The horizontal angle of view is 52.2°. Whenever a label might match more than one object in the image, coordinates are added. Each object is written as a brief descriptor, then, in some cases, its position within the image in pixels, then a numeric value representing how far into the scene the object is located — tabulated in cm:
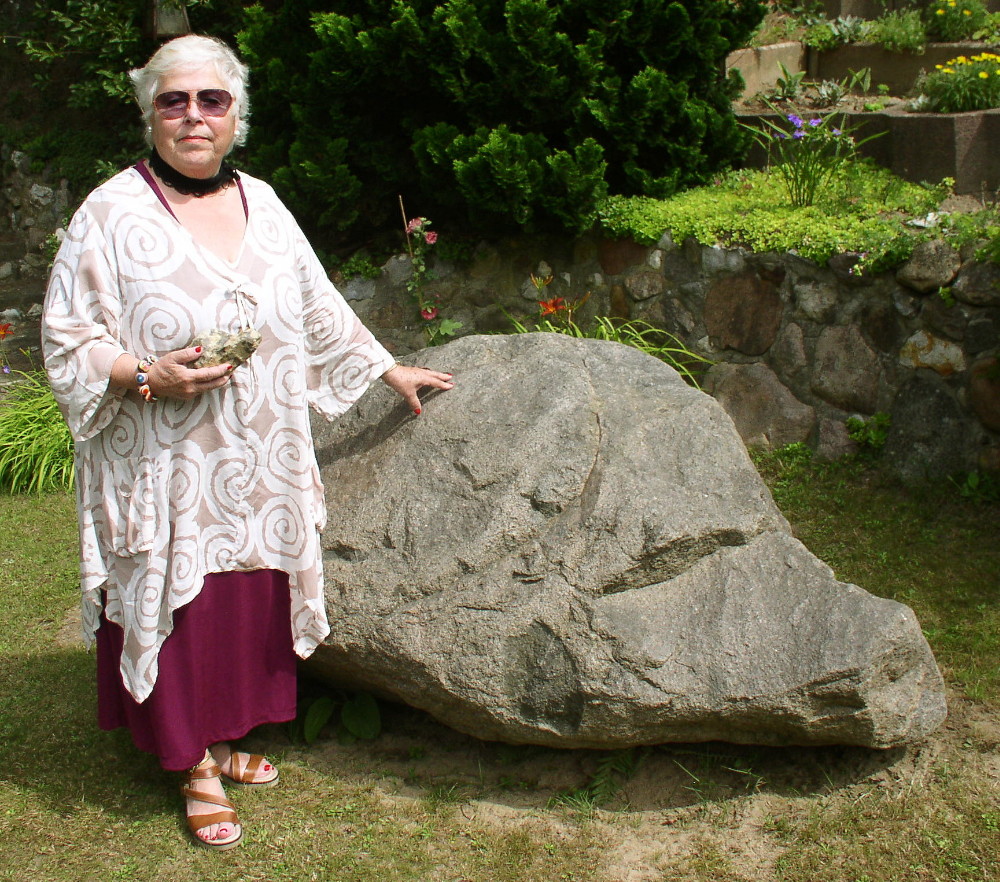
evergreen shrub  489
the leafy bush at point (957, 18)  583
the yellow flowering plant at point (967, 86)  493
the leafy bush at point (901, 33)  577
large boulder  258
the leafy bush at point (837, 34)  607
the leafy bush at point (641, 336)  491
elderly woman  240
